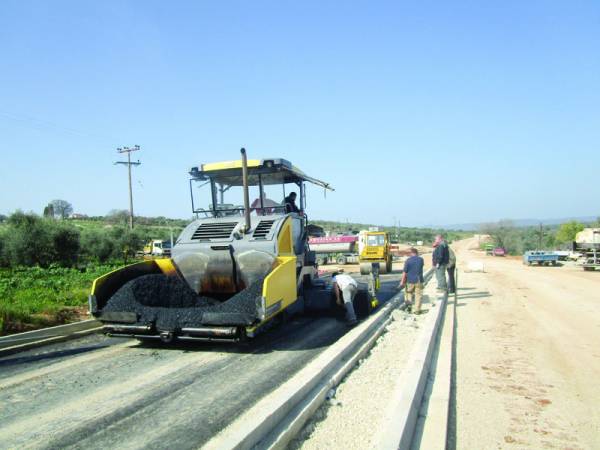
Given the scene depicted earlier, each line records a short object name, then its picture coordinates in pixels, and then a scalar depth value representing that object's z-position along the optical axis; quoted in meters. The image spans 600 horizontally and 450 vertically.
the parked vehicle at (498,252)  64.75
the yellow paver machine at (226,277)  6.23
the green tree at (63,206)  94.93
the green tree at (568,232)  90.44
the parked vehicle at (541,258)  35.41
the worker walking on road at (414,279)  9.95
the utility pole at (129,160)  43.28
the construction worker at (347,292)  8.46
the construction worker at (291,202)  9.27
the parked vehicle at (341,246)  35.75
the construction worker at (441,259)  12.29
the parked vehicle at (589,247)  27.99
